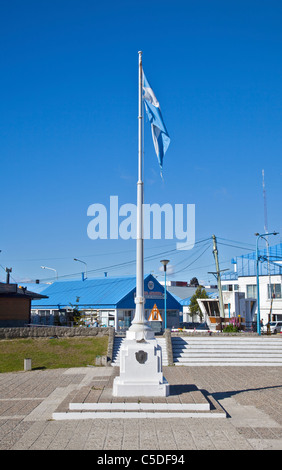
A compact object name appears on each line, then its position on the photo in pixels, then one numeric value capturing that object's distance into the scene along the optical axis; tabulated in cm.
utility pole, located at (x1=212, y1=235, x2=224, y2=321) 3350
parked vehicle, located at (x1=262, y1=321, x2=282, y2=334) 4221
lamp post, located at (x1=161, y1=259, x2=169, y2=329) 2805
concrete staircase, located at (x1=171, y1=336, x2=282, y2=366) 2150
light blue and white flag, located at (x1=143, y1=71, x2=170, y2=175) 1247
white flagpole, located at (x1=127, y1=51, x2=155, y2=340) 1098
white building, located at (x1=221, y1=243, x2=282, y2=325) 5038
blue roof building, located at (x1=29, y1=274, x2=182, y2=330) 3619
